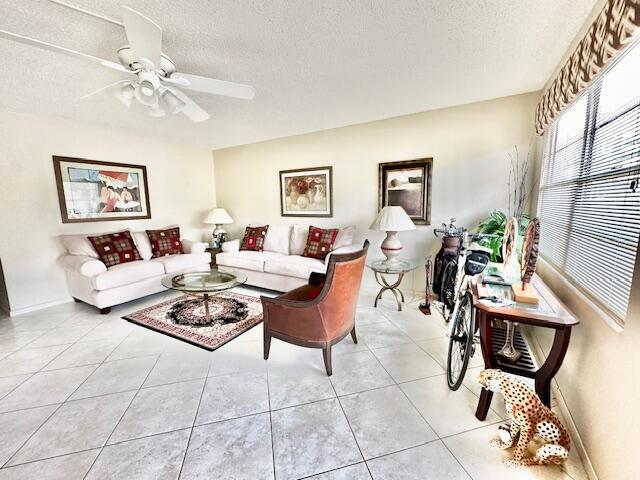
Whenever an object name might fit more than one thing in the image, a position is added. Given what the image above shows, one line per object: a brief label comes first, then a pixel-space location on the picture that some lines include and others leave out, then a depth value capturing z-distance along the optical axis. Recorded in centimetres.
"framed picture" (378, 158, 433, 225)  339
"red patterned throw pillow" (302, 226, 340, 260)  377
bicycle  176
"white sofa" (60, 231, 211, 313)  310
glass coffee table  269
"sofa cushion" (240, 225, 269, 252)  434
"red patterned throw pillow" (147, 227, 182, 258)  400
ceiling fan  136
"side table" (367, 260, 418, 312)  299
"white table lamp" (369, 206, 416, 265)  303
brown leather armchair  188
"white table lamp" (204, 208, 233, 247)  481
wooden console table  132
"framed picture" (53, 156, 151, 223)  346
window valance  106
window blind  119
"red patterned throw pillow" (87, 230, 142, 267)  340
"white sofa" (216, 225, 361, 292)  356
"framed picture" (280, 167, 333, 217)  414
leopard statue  125
